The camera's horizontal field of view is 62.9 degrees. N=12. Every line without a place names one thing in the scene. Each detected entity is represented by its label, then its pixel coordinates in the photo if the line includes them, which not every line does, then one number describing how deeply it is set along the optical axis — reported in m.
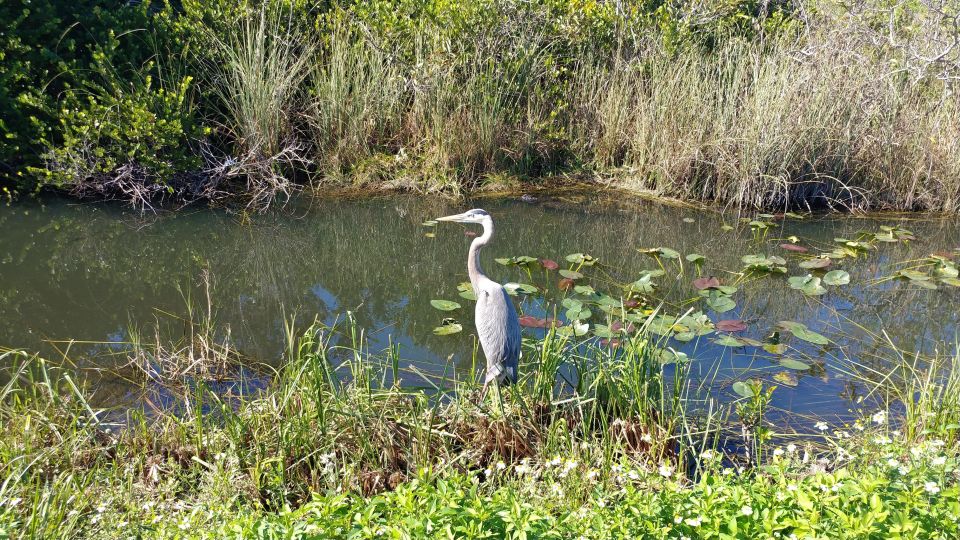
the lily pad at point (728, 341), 4.45
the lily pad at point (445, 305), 4.80
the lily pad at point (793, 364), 4.24
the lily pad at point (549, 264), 5.50
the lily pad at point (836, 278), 5.34
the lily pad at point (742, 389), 3.88
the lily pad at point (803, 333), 4.55
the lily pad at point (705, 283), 5.20
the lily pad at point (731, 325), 4.64
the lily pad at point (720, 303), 4.90
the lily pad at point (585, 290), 5.04
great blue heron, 3.66
